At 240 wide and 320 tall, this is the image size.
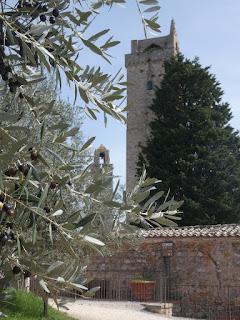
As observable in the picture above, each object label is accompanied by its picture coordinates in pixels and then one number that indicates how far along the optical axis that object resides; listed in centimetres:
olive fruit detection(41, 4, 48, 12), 260
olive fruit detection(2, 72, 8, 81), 246
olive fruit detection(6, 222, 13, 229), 227
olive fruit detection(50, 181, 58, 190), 246
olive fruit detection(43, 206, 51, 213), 234
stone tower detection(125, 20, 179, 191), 3825
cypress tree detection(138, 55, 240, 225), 2391
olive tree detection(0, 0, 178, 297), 227
